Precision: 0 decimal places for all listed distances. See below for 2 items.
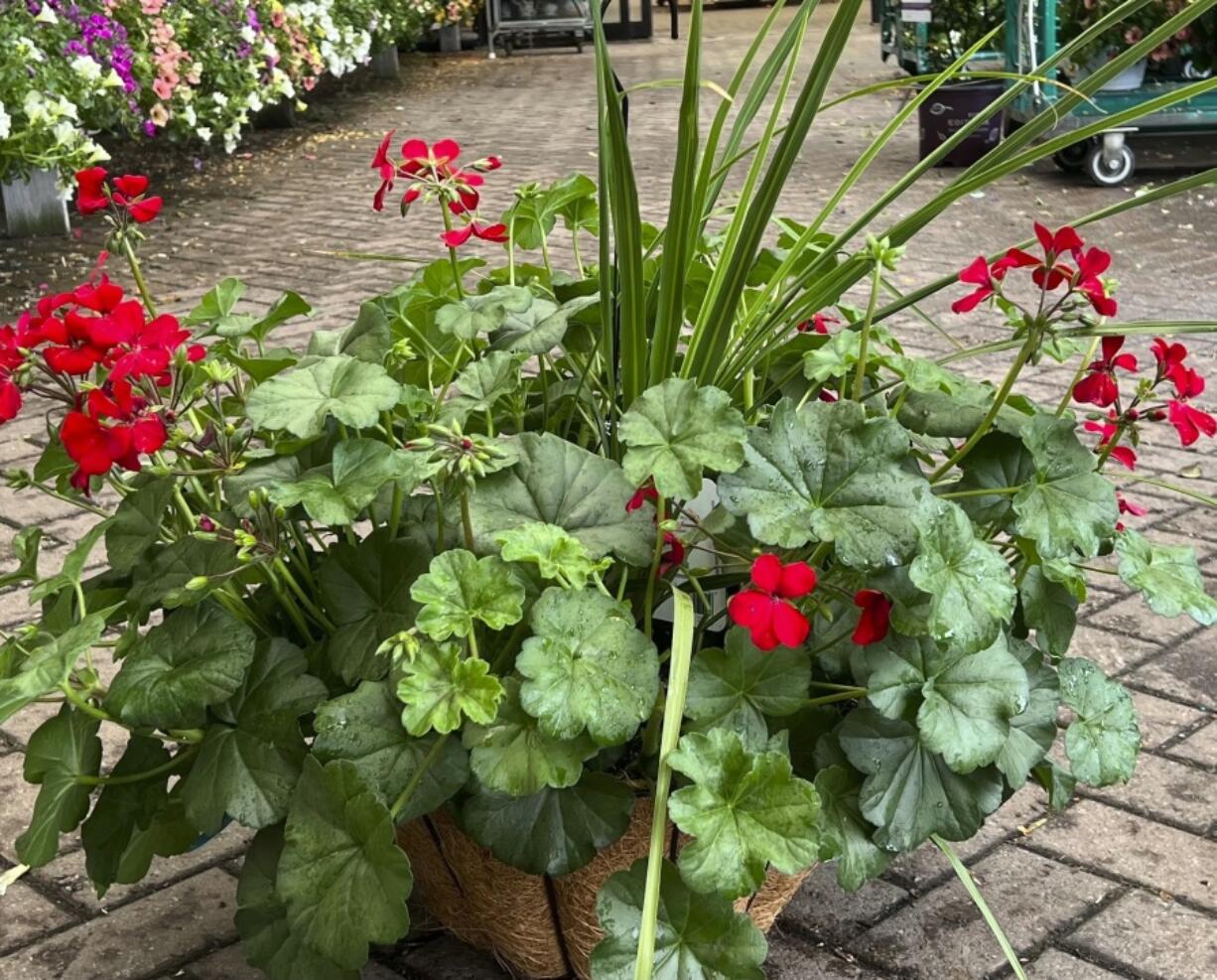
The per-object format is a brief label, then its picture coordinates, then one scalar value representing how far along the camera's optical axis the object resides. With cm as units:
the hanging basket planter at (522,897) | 162
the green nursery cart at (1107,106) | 713
